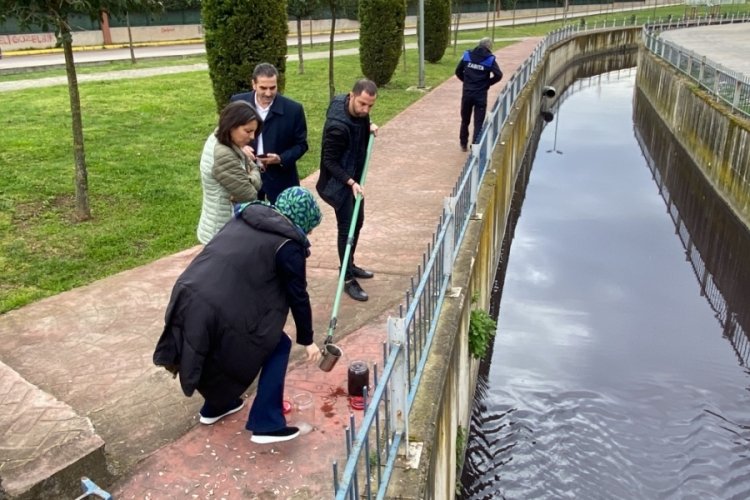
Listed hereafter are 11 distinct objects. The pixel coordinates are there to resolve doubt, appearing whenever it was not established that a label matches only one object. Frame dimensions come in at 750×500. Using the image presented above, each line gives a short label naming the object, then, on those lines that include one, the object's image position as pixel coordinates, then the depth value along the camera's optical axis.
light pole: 15.52
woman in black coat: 3.16
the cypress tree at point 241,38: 10.28
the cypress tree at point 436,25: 21.09
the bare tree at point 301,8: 14.73
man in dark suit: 4.87
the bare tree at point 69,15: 6.21
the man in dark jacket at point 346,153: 4.77
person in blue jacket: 9.29
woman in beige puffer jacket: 4.00
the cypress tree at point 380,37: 16.45
